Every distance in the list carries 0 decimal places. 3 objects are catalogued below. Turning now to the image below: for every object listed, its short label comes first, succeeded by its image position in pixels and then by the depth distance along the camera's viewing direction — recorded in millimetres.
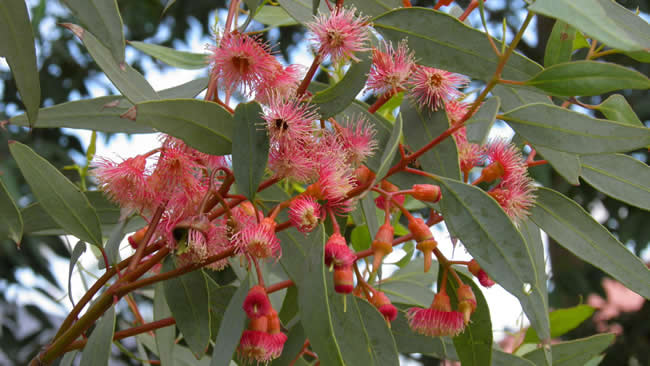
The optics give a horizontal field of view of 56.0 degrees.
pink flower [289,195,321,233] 488
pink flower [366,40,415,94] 524
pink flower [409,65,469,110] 554
